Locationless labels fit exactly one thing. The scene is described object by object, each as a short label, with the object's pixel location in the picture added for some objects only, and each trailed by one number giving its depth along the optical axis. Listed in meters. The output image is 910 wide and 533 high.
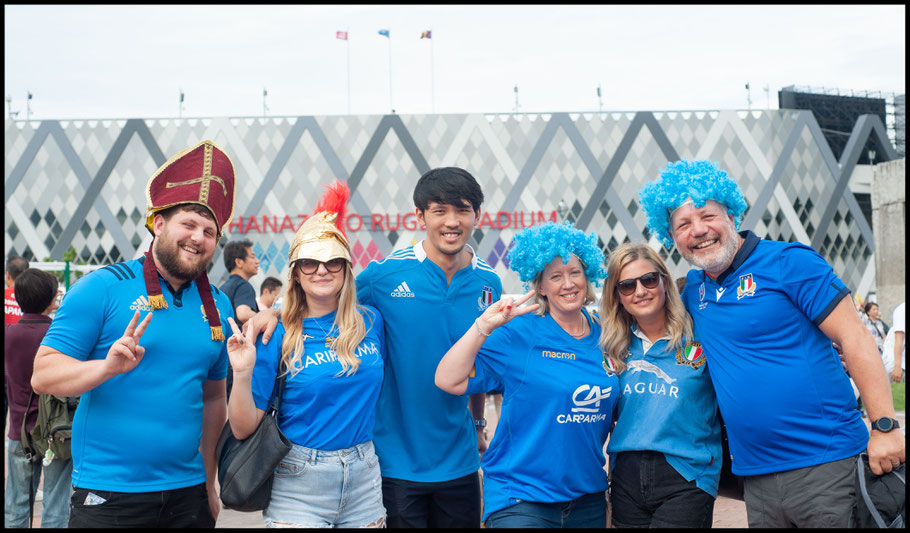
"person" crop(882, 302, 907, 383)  8.12
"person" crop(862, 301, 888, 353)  14.52
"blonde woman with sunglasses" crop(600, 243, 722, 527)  3.56
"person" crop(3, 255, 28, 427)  7.25
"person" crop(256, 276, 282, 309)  11.07
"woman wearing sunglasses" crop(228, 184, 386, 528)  3.48
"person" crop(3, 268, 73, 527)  5.44
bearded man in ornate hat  3.20
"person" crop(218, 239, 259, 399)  7.63
